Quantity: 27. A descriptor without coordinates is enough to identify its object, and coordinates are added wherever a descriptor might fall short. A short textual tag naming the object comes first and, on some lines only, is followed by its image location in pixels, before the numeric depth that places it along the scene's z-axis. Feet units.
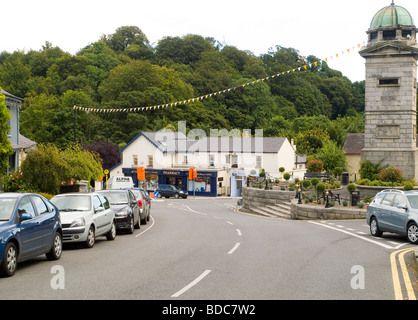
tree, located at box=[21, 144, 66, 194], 82.02
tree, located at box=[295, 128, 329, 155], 252.01
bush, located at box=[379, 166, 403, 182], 97.96
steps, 100.70
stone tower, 102.12
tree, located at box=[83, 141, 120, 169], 231.50
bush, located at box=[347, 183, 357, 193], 85.05
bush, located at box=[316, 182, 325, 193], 90.42
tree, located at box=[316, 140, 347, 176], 126.82
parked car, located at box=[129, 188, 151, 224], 73.69
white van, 151.12
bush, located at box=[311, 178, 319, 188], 97.19
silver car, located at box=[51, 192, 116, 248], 46.65
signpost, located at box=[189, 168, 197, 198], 203.52
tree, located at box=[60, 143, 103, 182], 88.99
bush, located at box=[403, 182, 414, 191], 85.62
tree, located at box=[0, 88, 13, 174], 77.00
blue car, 32.96
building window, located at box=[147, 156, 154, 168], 217.77
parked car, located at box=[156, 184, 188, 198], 193.88
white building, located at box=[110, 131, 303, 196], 205.87
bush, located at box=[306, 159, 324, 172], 126.21
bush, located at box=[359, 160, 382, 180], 103.86
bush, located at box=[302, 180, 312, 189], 102.66
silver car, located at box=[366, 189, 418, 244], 49.75
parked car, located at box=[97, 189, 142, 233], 60.49
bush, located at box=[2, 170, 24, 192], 83.05
